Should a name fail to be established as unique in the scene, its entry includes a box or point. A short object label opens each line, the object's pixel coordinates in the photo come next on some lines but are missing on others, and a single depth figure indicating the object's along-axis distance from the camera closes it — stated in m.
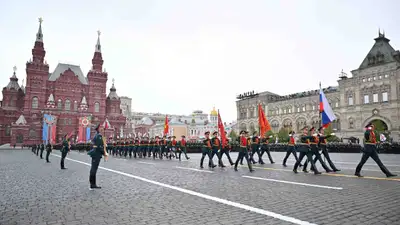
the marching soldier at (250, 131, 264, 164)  15.51
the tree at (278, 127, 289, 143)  53.18
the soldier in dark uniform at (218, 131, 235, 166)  14.84
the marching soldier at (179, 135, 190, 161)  21.58
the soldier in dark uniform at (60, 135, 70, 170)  13.97
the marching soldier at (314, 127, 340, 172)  11.20
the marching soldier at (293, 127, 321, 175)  10.90
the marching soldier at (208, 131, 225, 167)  14.28
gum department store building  46.66
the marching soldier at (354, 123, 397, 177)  9.12
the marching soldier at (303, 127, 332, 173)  10.90
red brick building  59.78
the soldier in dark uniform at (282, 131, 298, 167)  14.42
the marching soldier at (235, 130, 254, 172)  12.38
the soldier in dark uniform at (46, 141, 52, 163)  18.26
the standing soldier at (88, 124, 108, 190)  7.93
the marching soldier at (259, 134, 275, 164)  16.38
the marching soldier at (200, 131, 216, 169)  14.11
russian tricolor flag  14.19
